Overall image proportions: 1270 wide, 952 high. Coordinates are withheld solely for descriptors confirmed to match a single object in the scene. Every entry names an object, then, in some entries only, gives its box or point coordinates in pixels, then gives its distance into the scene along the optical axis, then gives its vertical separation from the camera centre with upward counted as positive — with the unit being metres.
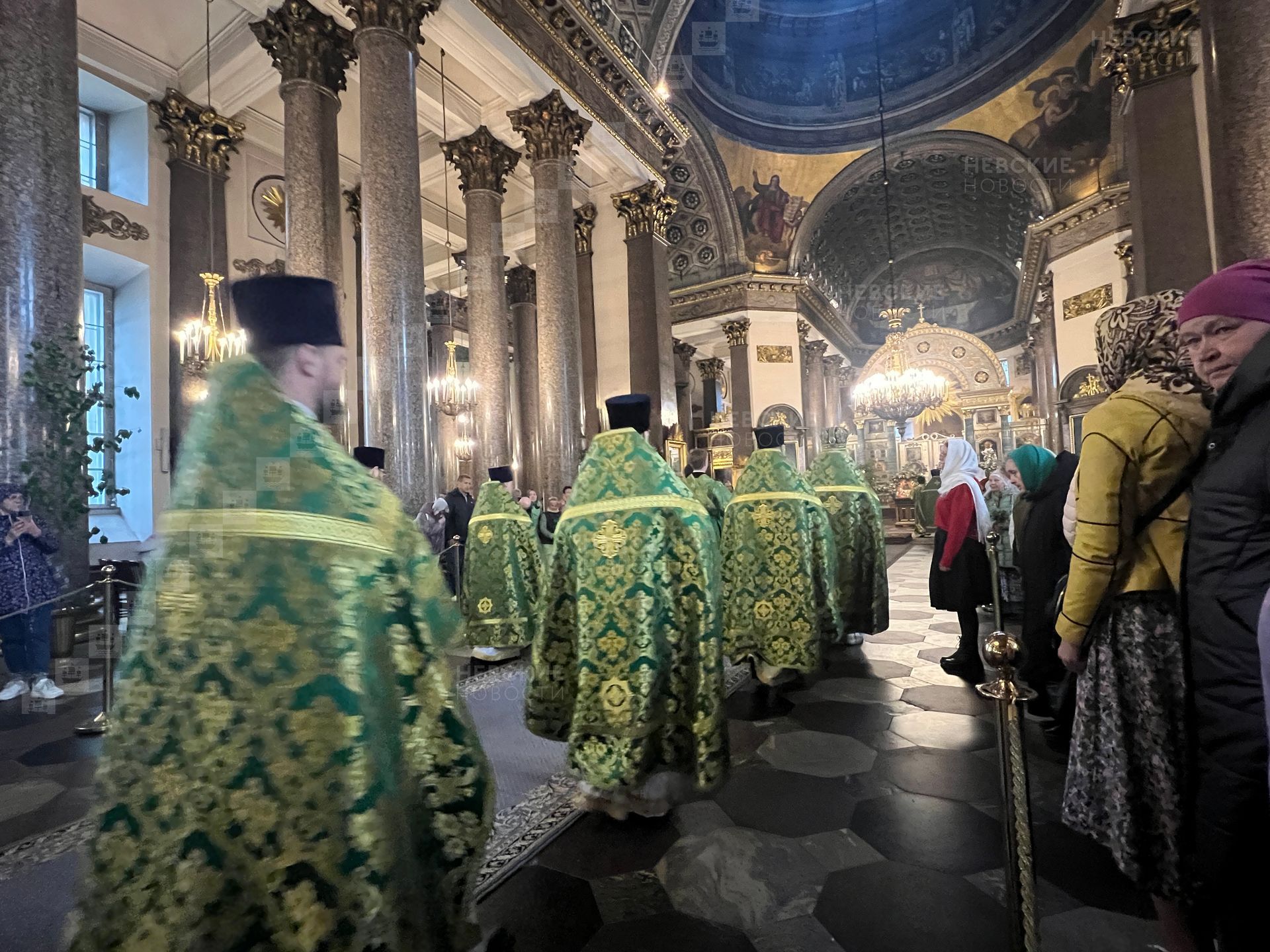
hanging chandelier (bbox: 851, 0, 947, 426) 17.88 +2.80
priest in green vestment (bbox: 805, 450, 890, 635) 5.73 -0.67
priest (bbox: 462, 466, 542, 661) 5.70 -0.72
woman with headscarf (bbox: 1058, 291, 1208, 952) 1.76 -0.48
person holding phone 4.57 -0.51
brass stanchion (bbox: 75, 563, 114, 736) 3.95 -1.09
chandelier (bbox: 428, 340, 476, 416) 12.05 +2.29
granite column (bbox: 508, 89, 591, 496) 9.48 +3.33
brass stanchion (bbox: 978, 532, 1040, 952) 1.49 -0.79
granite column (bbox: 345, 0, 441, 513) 6.33 +2.71
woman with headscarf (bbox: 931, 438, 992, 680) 4.64 -0.55
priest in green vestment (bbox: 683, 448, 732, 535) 6.11 +0.04
